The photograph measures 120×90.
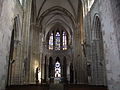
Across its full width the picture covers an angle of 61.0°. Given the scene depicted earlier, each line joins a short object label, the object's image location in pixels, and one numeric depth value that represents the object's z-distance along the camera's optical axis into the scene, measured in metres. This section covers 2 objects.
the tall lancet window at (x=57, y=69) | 21.66
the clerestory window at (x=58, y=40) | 22.58
